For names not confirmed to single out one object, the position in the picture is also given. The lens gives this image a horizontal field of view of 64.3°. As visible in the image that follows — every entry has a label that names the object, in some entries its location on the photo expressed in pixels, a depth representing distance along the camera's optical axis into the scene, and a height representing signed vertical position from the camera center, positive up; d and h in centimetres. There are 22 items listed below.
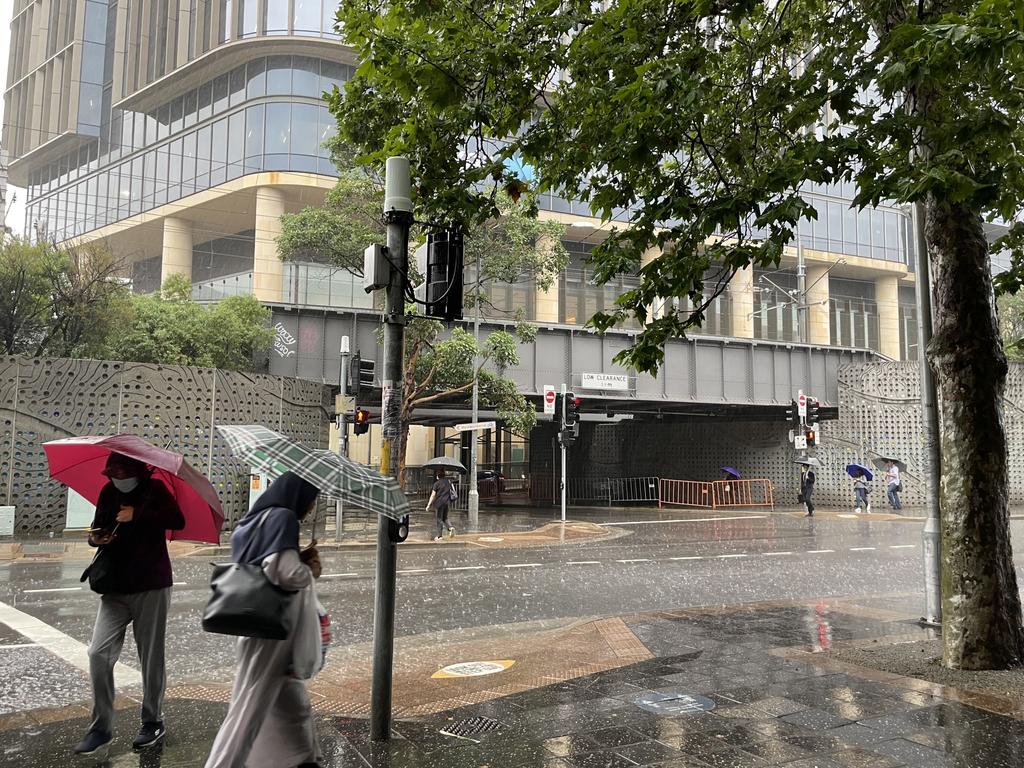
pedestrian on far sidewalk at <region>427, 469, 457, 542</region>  2005 -61
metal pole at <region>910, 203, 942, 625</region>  889 +30
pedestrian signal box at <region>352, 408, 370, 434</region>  2039 +129
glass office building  3584 +1480
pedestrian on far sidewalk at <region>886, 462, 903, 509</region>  3075 -33
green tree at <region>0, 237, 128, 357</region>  2162 +462
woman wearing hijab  365 -94
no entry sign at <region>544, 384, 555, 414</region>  2450 +224
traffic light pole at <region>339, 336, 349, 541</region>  1922 +142
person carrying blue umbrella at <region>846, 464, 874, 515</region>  2959 -18
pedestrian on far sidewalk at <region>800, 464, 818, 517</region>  2773 -48
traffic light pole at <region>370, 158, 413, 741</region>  496 +38
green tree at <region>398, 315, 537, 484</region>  2273 +302
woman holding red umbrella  470 -64
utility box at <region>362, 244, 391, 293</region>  536 +133
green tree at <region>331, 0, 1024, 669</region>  582 +270
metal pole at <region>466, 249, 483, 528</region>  2347 -7
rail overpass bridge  2567 +386
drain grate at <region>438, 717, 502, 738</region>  511 -162
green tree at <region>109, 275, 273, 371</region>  2394 +404
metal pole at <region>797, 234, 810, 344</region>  3450 +793
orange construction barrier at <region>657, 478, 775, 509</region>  3484 -82
